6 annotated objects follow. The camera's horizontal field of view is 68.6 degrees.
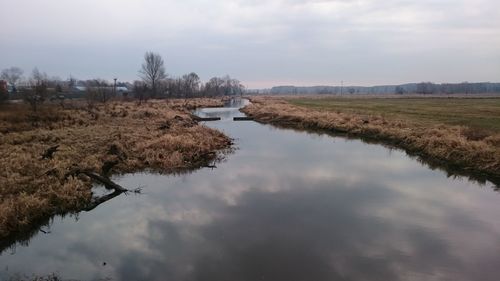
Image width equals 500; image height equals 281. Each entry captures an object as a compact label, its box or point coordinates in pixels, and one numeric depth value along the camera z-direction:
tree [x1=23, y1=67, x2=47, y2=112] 33.16
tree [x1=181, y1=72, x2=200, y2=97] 124.74
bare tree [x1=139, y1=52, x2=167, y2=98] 109.56
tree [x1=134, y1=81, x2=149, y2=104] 82.44
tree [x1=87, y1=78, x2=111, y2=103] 57.74
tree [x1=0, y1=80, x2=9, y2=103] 34.82
